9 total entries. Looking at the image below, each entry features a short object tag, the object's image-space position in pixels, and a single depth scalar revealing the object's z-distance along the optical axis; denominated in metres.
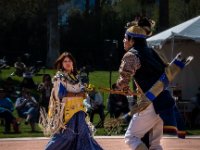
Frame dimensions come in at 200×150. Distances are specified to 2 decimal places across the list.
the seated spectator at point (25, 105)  18.56
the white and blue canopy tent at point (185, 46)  17.92
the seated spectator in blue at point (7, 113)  17.52
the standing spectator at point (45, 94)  19.78
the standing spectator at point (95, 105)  18.67
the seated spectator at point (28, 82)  26.58
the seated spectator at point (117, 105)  18.45
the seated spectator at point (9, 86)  25.34
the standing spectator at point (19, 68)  35.28
